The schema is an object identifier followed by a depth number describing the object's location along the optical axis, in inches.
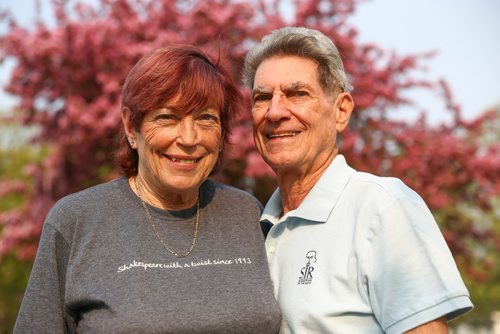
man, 92.2
